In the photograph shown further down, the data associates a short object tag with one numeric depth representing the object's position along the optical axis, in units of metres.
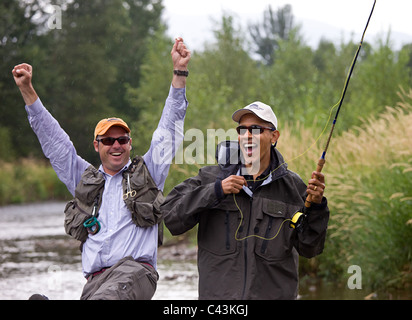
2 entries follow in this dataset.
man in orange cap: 9.86
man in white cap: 8.49
